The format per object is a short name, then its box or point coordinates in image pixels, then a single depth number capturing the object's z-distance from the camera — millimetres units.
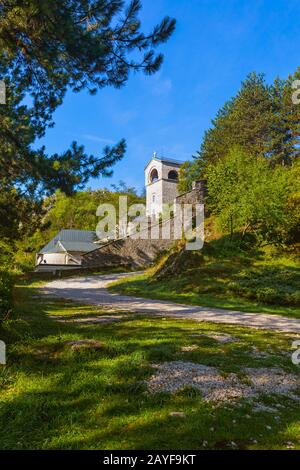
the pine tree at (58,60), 7023
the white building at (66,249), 44562
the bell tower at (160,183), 44844
